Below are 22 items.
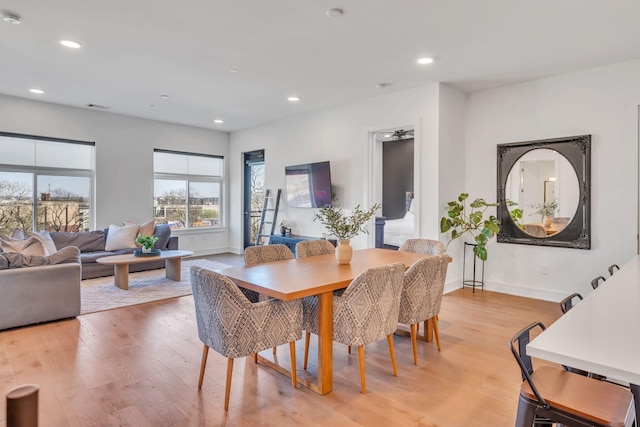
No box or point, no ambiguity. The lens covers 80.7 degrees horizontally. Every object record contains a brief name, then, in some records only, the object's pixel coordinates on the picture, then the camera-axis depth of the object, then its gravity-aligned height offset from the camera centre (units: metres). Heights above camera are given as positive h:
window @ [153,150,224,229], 7.75 +0.33
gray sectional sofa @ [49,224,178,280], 5.78 -0.70
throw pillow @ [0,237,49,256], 4.02 -0.49
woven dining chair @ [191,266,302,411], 2.20 -0.70
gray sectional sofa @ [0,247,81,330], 3.62 -0.84
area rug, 4.56 -1.18
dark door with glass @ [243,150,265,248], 8.20 +0.25
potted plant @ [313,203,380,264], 3.11 -0.23
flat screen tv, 6.25 +0.35
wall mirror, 4.50 +0.17
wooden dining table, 2.28 -0.50
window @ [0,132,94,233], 5.96 +0.34
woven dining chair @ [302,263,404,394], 2.39 -0.67
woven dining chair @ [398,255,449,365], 2.82 -0.66
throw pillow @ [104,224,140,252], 6.25 -0.55
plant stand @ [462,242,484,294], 5.33 -1.05
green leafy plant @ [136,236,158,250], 5.46 -0.54
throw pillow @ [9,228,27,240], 4.95 -0.41
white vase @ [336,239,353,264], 3.11 -0.39
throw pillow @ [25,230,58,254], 5.07 -0.51
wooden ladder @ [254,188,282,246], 7.39 -0.21
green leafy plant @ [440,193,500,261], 4.88 -0.24
